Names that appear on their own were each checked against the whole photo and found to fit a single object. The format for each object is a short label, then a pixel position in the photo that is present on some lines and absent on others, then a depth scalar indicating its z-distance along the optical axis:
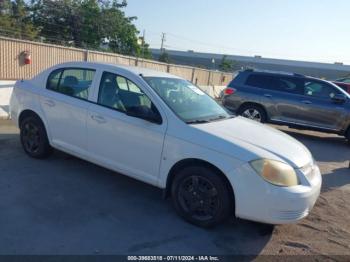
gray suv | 10.66
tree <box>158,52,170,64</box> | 57.42
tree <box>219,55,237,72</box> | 58.88
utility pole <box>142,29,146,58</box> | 46.06
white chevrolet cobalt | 3.91
